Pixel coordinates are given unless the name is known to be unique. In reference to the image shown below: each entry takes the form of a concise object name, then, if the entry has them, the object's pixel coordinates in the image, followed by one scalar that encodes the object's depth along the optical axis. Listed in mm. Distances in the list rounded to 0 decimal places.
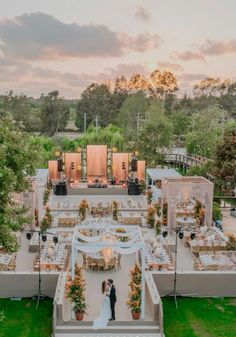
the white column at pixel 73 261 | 13595
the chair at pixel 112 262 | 16656
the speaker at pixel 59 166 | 33625
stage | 32281
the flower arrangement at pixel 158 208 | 24753
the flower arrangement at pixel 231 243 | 17984
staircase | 12539
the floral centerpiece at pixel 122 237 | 16614
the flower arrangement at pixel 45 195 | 28312
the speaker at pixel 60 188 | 31812
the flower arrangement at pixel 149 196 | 28627
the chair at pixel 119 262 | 16925
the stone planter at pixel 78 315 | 12859
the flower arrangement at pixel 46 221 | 21859
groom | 12675
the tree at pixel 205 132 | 47062
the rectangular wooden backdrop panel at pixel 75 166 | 34594
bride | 12617
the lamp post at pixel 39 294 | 14954
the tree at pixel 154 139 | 43094
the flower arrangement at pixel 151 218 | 23031
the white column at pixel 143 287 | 12954
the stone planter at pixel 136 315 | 12938
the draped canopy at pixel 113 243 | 13633
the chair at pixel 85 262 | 16750
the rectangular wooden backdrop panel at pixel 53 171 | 34438
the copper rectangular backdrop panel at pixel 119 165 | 34906
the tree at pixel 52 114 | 71188
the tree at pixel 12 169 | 9984
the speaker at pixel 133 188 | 31812
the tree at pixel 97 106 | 74062
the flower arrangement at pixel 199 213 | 22594
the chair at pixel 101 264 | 16517
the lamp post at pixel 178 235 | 15153
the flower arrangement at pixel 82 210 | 24155
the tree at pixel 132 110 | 63619
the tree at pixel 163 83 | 83312
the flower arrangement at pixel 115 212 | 24202
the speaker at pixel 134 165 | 33062
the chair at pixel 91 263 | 16594
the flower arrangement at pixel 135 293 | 12891
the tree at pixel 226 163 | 28066
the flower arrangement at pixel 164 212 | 22612
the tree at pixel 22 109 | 70500
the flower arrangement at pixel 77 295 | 12844
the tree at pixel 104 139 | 47000
